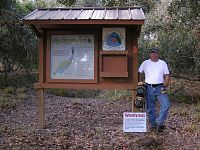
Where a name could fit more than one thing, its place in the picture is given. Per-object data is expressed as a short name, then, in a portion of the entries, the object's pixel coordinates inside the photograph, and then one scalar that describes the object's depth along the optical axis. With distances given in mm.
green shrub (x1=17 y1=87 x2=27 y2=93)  10119
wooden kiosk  5412
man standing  5229
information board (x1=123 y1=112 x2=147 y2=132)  5181
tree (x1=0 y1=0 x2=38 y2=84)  9944
